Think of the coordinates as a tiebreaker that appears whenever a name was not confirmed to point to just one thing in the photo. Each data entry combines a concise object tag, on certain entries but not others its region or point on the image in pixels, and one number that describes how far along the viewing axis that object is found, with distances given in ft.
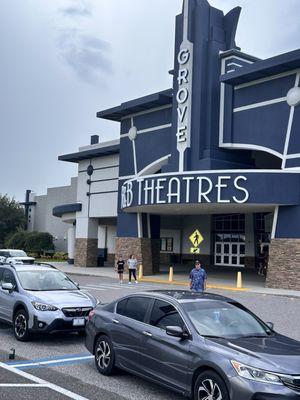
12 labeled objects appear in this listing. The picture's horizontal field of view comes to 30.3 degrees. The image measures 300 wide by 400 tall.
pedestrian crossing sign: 82.89
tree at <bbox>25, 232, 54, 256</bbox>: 198.70
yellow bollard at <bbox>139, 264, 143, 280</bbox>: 107.63
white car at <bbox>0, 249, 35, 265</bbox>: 105.50
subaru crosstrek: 34.40
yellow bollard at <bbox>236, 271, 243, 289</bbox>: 87.26
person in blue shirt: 58.54
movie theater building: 89.15
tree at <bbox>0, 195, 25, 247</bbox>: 225.56
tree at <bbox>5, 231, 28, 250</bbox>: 202.08
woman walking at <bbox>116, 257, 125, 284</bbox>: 93.61
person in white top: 94.13
